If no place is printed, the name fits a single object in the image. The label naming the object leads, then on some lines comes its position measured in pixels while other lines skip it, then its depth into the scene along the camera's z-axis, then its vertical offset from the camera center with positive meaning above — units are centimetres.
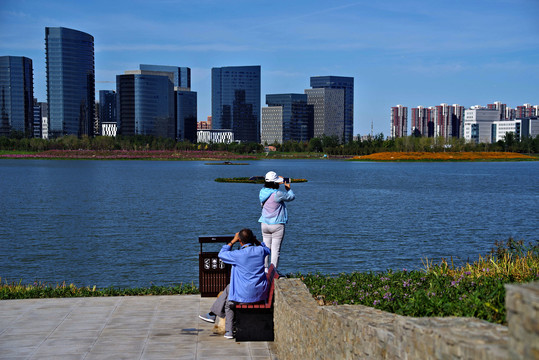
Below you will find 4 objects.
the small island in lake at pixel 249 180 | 7488 -435
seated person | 913 -202
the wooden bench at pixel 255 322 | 912 -279
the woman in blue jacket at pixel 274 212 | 1148 -129
